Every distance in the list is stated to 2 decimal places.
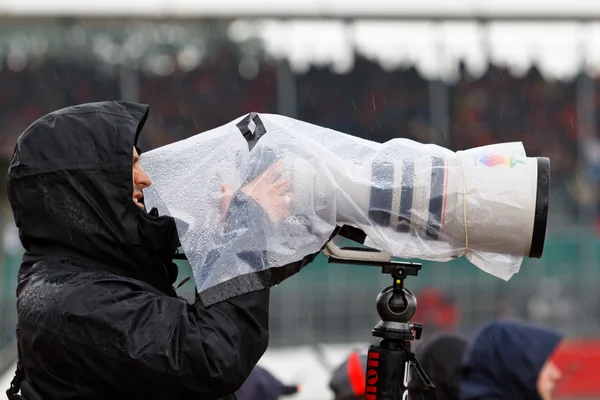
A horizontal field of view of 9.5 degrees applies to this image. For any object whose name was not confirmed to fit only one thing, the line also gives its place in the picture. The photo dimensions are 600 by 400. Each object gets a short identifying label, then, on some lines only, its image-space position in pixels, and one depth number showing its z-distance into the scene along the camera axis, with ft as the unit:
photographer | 20.97
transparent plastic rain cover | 21.34
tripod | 21.64
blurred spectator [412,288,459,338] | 78.32
